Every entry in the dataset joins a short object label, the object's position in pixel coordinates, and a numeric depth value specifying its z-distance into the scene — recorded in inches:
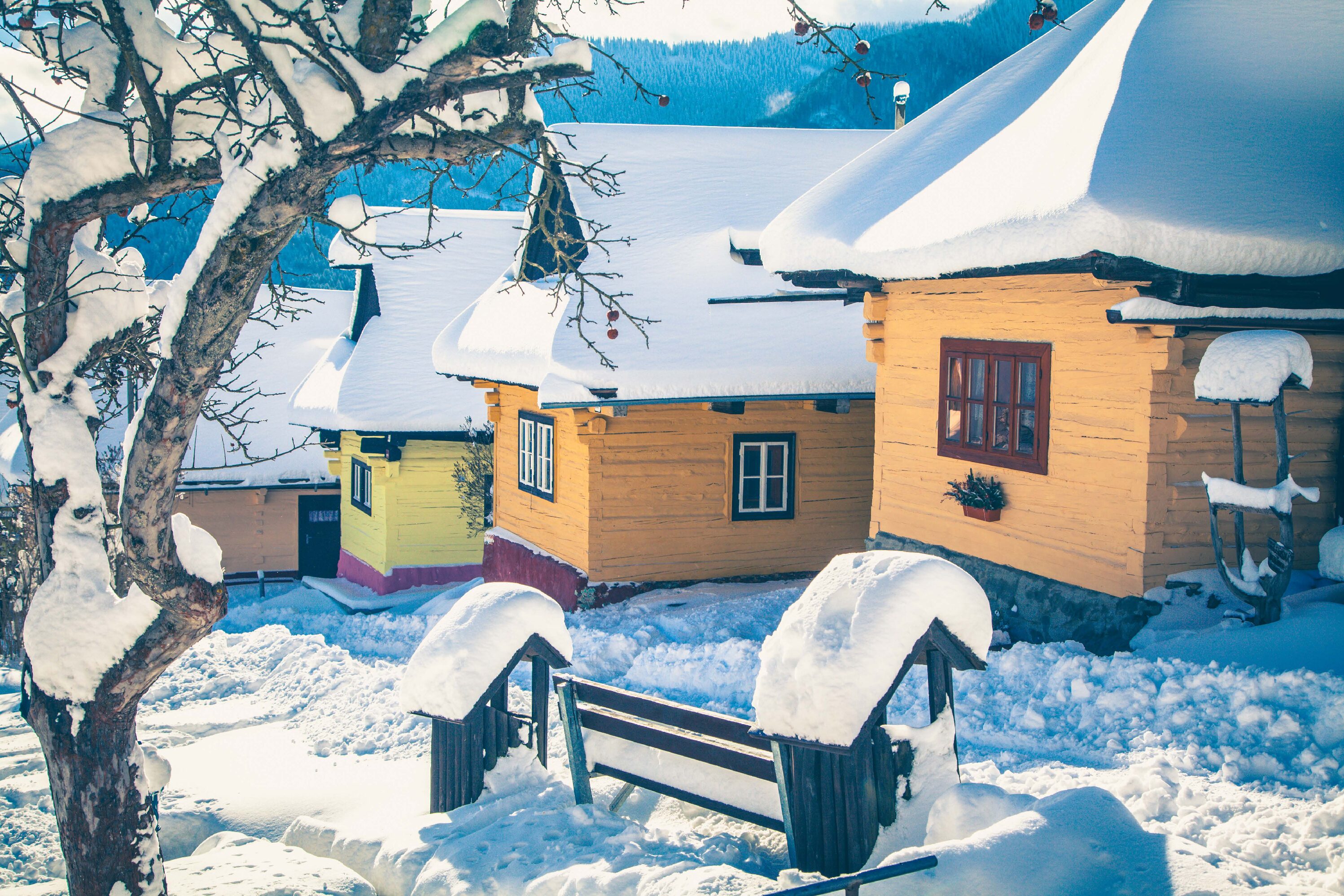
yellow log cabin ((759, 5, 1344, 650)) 243.6
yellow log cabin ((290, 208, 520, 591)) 631.8
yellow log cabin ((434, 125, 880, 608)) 416.5
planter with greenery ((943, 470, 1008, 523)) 315.6
